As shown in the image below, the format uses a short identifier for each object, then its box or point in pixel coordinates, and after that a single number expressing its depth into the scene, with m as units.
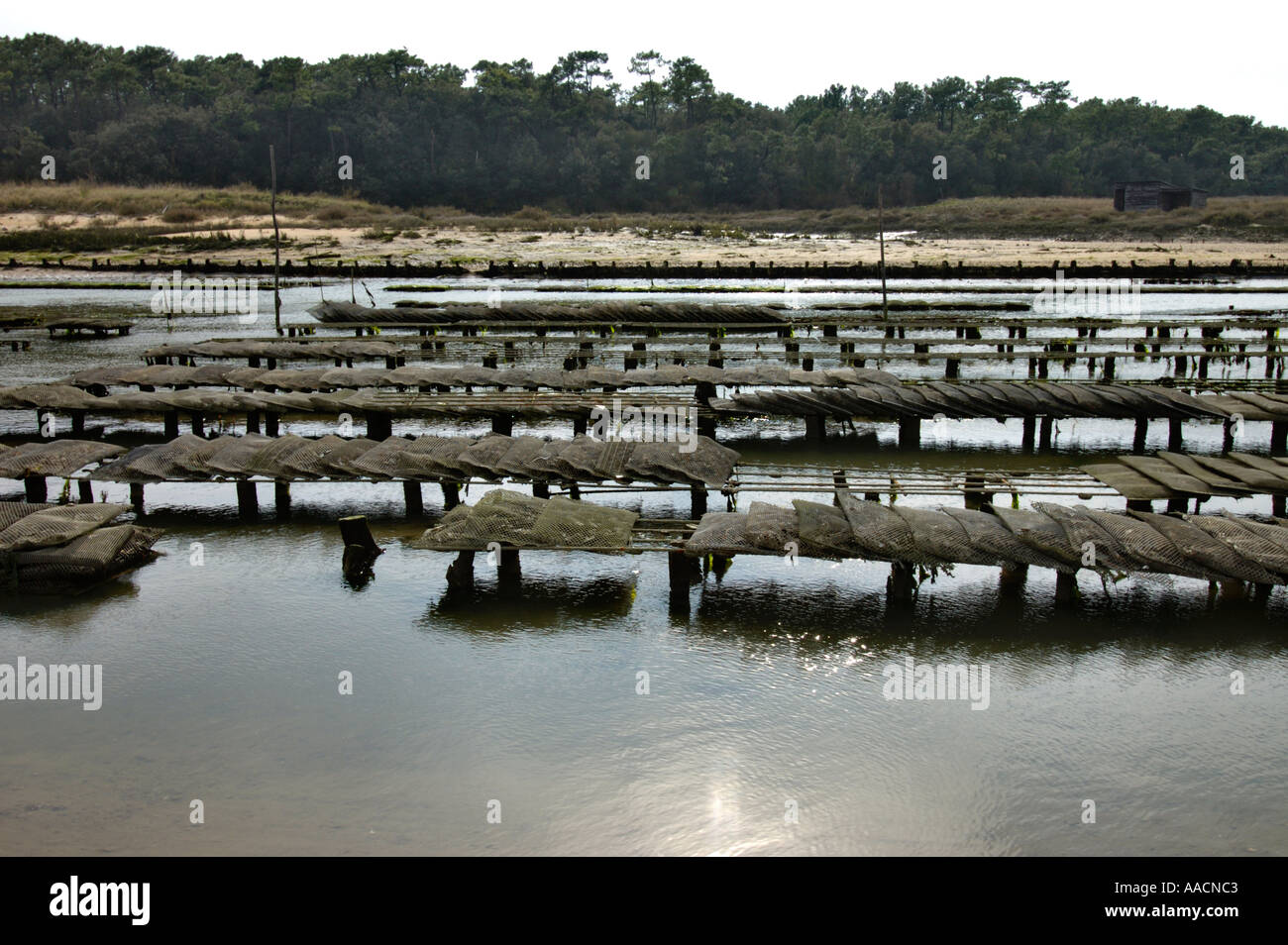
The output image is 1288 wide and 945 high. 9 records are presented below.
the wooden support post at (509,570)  17.73
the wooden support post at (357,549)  18.48
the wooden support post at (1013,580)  17.30
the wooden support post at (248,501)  21.70
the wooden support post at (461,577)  17.64
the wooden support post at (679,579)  16.81
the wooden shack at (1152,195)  84.00
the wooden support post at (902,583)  16.81
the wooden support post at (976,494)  19.52
